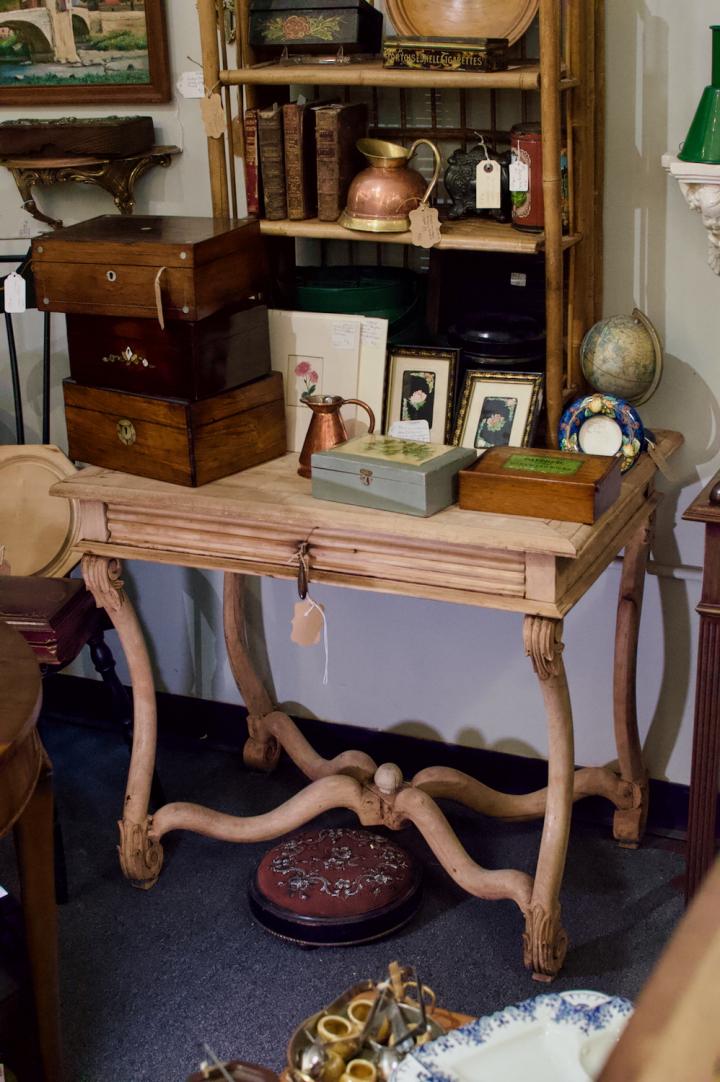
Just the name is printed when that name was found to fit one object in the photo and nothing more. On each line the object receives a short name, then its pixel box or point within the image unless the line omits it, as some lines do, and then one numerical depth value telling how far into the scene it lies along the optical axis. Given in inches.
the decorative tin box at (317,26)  99.3
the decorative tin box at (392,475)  91.0
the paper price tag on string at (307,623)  96.8
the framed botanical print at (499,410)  99.5
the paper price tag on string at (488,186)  97.8
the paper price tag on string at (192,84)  117.6
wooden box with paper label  88.5
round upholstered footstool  104.4
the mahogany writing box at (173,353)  98.2
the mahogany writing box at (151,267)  96.3
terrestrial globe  99.8
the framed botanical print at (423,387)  102.3
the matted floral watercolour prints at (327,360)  103.3
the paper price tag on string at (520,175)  94.8
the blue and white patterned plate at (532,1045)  53.7
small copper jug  99.0
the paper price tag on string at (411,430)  102.5
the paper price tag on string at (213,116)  104.2
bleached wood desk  89.4
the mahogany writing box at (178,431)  99.1
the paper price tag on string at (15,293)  117.1
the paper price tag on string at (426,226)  96.7
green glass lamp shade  90.4
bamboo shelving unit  90.5
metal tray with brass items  61.0
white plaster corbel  92.3
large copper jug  98.6
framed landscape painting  118.3
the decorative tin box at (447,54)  91.9
